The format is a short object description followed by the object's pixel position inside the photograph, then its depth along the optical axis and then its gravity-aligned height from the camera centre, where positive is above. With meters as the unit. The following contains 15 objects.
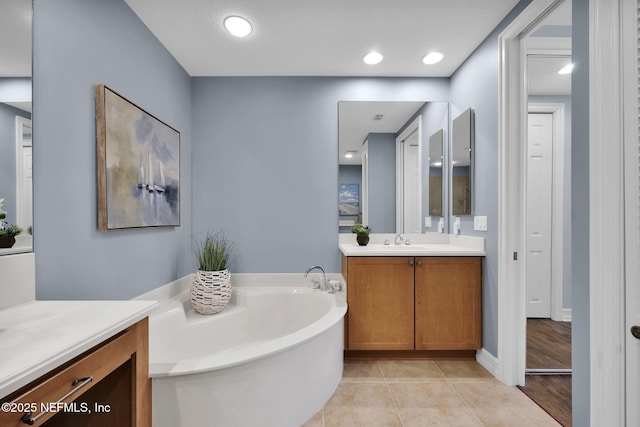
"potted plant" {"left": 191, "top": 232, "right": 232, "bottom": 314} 2.32 -0.55
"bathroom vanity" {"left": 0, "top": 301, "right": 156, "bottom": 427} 0.70 -0.41
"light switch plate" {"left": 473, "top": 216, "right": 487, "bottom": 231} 2.26 -0.08
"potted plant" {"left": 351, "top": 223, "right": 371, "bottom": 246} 2.72 -0.20
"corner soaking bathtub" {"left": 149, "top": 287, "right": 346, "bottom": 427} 1.37 -0.84
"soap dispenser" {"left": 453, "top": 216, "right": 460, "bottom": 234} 2.64 -0.12
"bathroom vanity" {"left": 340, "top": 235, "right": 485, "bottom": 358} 2.33 -0.68
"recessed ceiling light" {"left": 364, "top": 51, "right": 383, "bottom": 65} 2.42 +1.24
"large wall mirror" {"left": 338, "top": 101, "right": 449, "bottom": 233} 2.80 +0.43
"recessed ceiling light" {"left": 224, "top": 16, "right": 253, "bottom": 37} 2.00 +1.25
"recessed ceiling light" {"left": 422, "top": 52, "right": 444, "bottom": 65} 2.43 +1.24
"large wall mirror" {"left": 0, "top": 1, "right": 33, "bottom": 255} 1.13 +0.36
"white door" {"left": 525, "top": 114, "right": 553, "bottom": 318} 3.27 -0.04
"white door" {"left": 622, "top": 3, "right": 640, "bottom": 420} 1.13 +0.01
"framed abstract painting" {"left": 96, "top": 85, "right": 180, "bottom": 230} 1.63 +0.29
